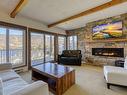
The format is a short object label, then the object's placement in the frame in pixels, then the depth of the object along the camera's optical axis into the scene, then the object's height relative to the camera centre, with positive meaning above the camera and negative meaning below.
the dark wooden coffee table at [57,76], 1.76 -0.77
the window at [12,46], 2.92 +0.05
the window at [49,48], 4.54 -0.06
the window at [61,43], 5.38 +0.29
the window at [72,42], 5.50 +0.34
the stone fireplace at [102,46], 3.56 +0.06
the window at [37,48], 3.95 -0.05
